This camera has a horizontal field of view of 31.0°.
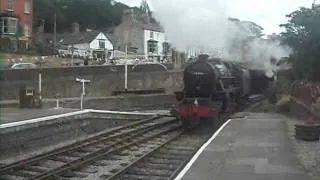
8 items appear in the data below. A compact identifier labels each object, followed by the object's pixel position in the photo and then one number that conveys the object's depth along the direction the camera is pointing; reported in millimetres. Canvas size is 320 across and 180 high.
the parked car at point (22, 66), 41775
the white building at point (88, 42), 74438
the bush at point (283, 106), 27594
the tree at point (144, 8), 79169
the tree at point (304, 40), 26922
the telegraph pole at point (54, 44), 65800
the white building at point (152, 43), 58719
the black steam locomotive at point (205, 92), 19969
